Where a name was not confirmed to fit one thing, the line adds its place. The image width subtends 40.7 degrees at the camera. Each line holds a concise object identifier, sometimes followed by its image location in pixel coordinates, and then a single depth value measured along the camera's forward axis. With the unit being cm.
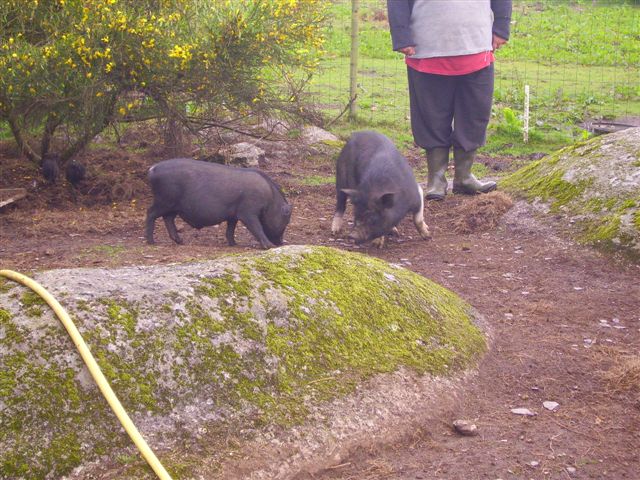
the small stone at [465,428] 351
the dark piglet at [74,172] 823
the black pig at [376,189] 684
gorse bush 706
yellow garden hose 279
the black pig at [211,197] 655
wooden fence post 1159
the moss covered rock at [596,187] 630
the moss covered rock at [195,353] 287
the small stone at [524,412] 377
